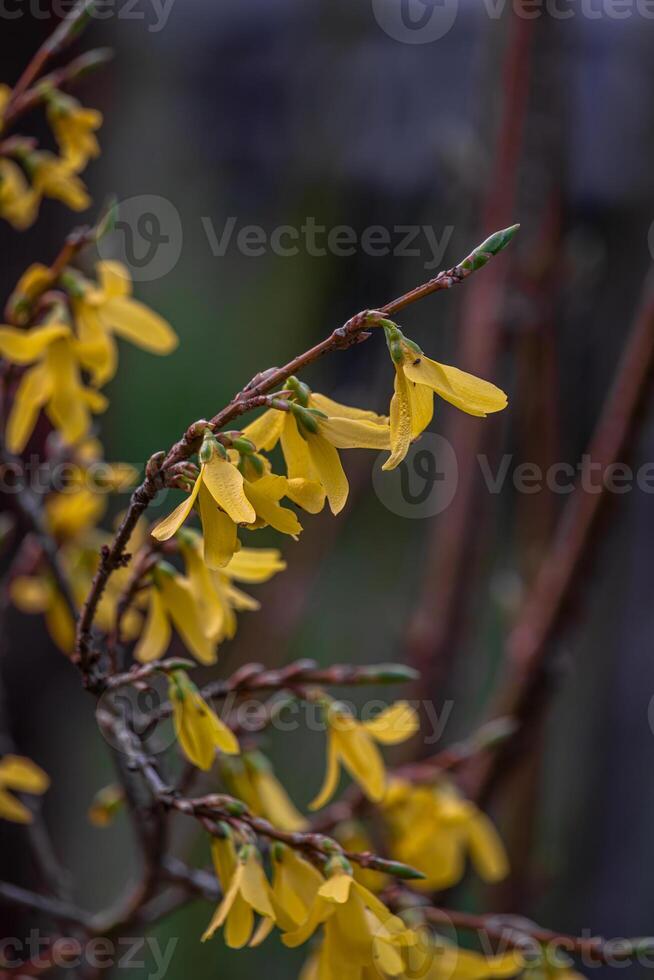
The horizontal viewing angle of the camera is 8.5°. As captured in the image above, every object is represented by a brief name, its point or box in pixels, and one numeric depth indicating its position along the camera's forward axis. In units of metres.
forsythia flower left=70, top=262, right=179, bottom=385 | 0.95
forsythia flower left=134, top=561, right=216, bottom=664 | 0.91
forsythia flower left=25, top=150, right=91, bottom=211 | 0.97
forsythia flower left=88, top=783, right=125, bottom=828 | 0.94
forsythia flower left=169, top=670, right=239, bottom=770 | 0.88
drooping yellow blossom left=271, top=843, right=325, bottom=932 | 0.88
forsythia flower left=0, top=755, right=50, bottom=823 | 0.97
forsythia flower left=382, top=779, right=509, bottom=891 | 0.98
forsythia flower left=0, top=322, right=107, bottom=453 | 0.95
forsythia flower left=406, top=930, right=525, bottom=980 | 0.93
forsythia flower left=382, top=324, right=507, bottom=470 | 0.86
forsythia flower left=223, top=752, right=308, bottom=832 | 0.93
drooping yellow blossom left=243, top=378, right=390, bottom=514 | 0.86
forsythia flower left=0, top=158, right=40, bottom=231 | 0.96
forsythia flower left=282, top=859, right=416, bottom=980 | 0.87
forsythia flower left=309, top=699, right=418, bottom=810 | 0.92
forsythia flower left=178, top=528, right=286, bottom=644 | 0.90
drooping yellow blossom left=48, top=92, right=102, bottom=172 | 0.96
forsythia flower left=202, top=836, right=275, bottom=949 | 0.87
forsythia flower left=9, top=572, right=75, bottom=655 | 0.98
